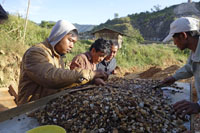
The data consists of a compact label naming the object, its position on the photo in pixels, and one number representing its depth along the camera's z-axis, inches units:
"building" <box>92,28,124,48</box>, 636.3
